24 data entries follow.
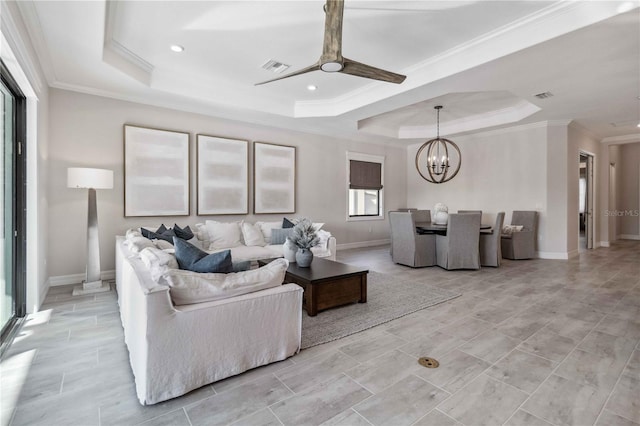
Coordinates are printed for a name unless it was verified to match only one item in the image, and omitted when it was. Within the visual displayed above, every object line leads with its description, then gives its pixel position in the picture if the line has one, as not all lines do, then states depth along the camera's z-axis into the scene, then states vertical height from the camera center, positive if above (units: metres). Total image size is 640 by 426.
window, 7.95 +0.59
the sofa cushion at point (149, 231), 4.36 -0.31
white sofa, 1.84 -0.82
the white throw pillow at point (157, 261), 2.02 -0.37
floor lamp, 3.95 -0.38
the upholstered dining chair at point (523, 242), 6.36 -0.68
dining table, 5.66 -0.37
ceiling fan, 2.43 +1.28
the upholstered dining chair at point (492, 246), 5.61 -0.67
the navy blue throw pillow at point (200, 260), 2.27 -0.37
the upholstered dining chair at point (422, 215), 7.28 -0.16
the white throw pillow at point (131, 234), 3.69 -0.31
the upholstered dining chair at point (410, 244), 5.57 -0.63
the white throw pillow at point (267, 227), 5.59 -0.33
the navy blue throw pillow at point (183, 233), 4.60 -0.35
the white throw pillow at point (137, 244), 2.94 -0.35
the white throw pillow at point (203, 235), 5.04 -0.42
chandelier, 8.16 +1.32
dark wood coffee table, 3.30 -0.82
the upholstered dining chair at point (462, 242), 5.30 -0.58
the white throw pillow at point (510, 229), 6.40 -0.42
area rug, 2.90 -1.11
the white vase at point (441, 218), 6.13 -0.19
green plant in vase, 3.71 -0.37
